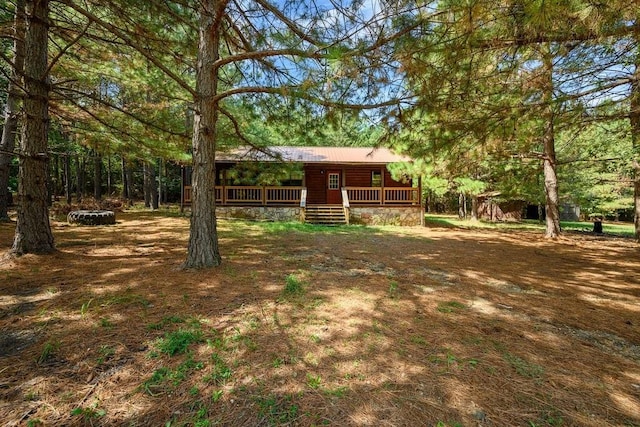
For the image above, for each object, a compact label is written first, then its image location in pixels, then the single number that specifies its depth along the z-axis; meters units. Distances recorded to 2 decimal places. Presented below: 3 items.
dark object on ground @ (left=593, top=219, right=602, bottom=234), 13.06
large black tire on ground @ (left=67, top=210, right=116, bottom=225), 9.16
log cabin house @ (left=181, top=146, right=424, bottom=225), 13.78
